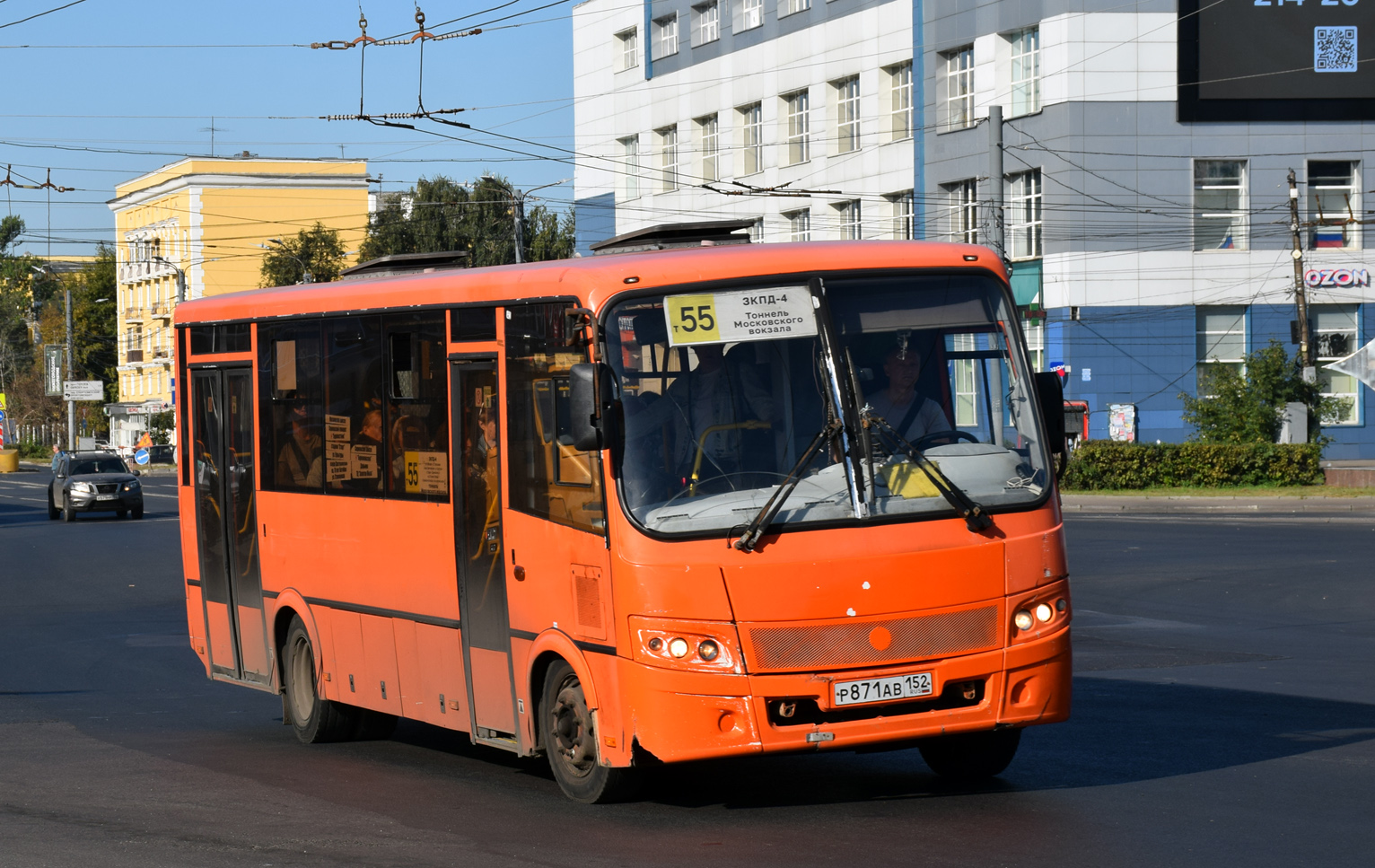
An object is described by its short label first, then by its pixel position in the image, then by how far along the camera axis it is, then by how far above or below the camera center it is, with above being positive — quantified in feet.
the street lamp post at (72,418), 311.27 -5.50
